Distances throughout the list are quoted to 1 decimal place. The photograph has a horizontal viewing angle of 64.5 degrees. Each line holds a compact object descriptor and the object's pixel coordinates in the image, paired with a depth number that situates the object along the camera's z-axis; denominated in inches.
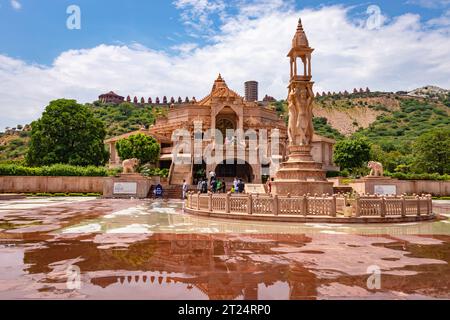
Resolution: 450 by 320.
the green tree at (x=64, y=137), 1742.1
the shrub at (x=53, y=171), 1469.0
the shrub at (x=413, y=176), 1449.3
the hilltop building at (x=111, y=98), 5792.3
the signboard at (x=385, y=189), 1131.3
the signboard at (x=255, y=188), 1258.7
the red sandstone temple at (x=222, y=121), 2121.1
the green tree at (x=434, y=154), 1889.8
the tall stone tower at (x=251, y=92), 7672.2
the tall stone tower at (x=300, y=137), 745.6
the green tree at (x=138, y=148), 1721.2
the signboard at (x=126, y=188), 1270.9
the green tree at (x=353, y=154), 2145.7
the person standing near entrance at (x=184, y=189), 1179.1
